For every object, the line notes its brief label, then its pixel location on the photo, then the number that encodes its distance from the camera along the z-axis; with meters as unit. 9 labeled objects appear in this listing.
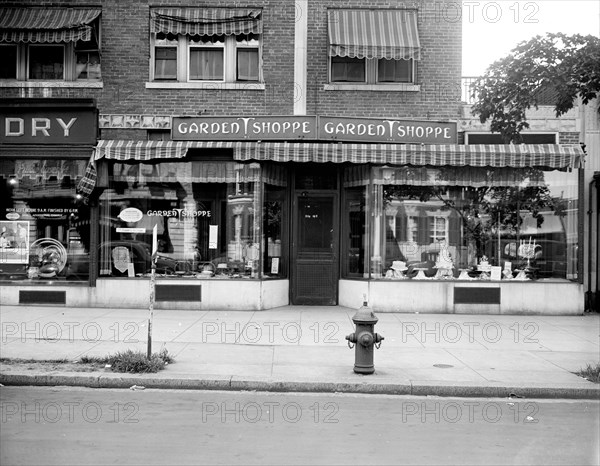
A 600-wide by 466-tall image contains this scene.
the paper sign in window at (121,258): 14.37
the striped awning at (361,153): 13.45
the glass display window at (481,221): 14.33
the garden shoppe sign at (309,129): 13.69
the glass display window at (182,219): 14.28
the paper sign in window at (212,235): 14.35
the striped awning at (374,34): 13.86
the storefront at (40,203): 13.82
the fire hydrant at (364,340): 8.44
